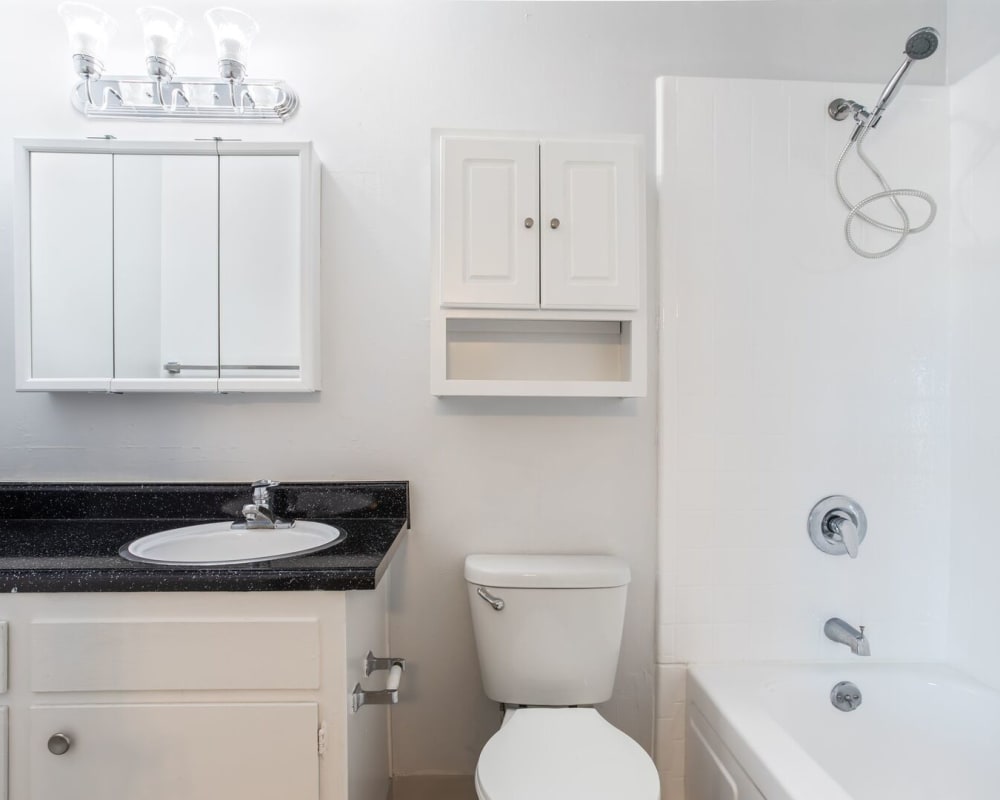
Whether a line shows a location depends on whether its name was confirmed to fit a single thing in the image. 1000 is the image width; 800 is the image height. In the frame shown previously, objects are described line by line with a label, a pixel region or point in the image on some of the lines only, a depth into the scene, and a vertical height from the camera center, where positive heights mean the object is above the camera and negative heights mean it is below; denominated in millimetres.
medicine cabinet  1470 +330
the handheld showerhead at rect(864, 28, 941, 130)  1283 +791
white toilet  1432 -599
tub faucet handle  1508 -374
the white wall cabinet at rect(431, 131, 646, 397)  1422 +392
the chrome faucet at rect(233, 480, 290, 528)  1430 -295
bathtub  1398 -855
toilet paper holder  1176 -642
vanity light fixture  1442 +827
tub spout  1473 -648
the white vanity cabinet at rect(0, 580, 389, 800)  1071 -562
